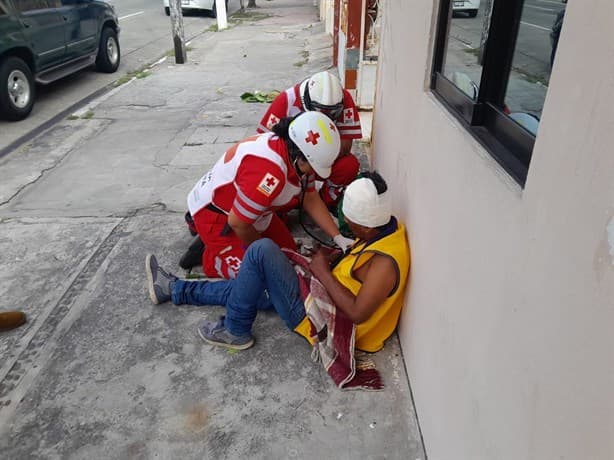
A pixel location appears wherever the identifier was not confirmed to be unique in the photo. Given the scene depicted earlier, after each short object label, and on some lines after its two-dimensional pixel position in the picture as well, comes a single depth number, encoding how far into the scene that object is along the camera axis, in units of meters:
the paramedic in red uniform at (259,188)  2.48
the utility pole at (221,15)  14.50
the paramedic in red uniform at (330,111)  3.41
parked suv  6.03
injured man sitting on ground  2.17
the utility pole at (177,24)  9.53
